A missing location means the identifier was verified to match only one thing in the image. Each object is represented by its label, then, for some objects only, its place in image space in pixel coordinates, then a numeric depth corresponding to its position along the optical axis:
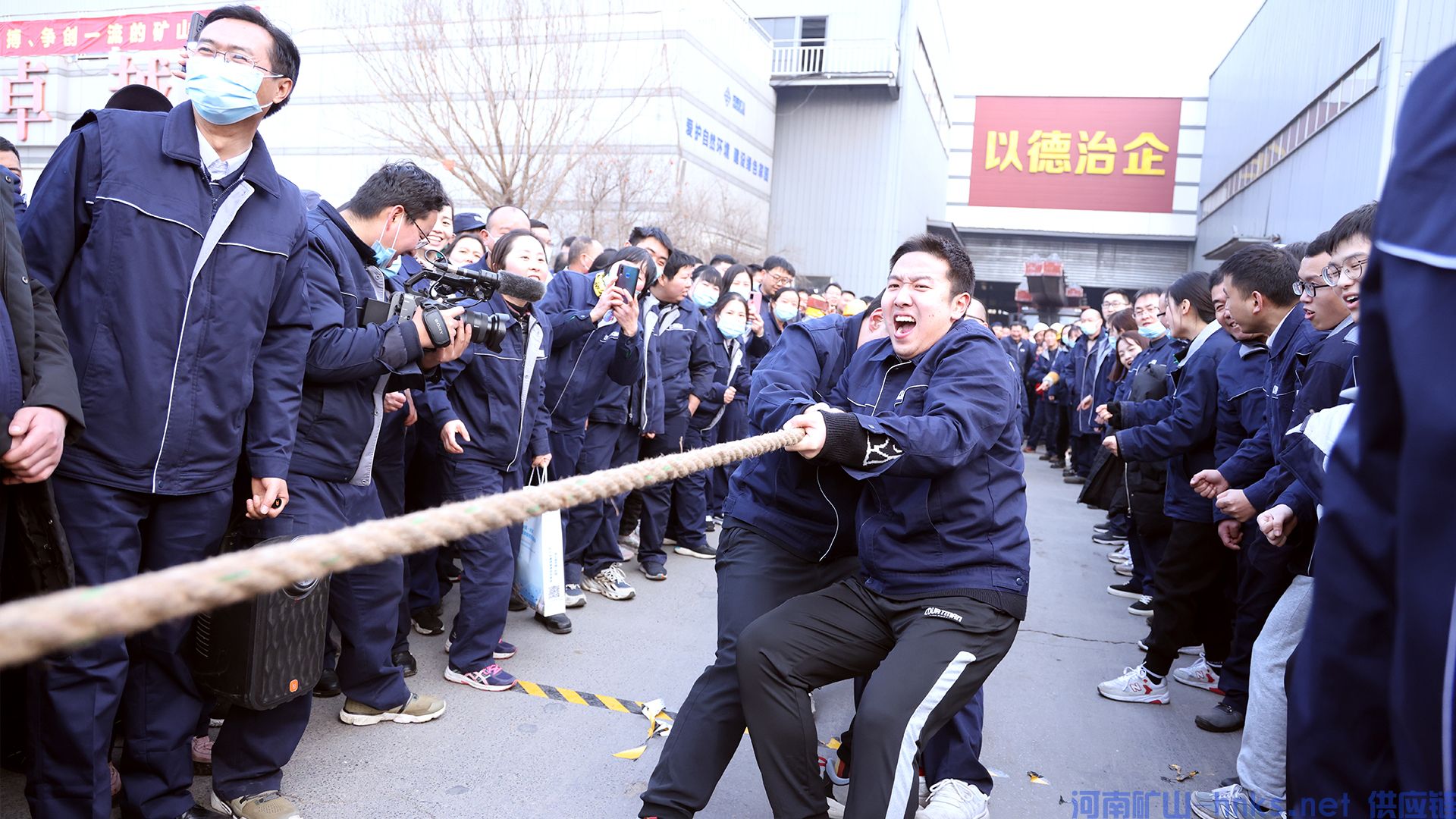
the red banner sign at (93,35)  18.42
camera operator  2.78
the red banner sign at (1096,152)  33.56
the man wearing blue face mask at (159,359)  2.37
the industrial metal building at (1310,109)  12.72
